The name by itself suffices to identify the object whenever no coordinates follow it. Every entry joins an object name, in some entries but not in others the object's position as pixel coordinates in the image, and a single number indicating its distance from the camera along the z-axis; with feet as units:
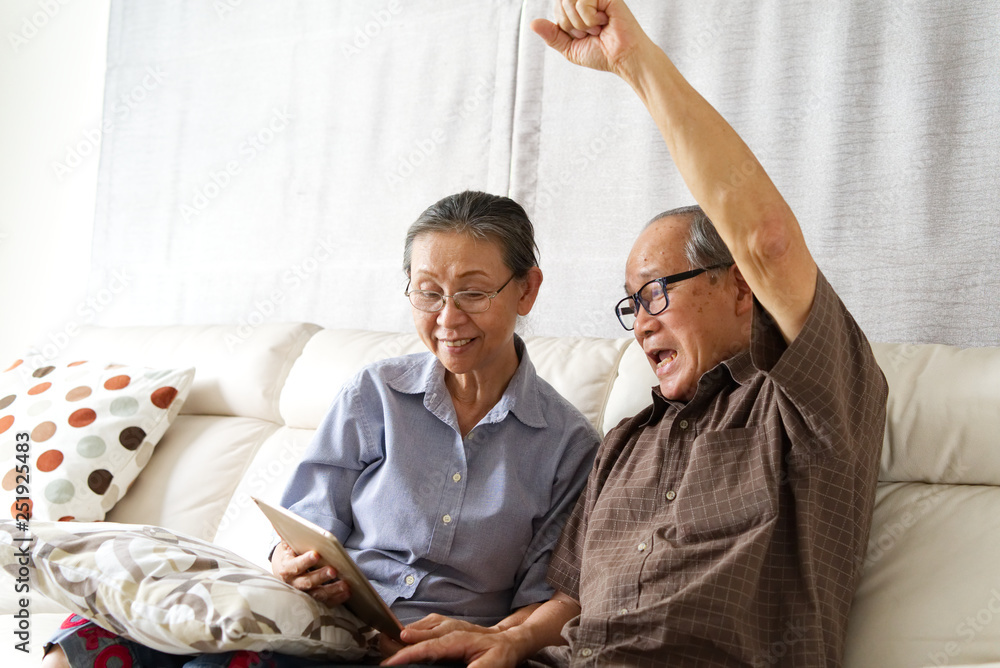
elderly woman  4.74
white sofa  4.07
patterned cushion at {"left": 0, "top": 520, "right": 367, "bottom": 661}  3.58
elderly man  3.46
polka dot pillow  6.52
